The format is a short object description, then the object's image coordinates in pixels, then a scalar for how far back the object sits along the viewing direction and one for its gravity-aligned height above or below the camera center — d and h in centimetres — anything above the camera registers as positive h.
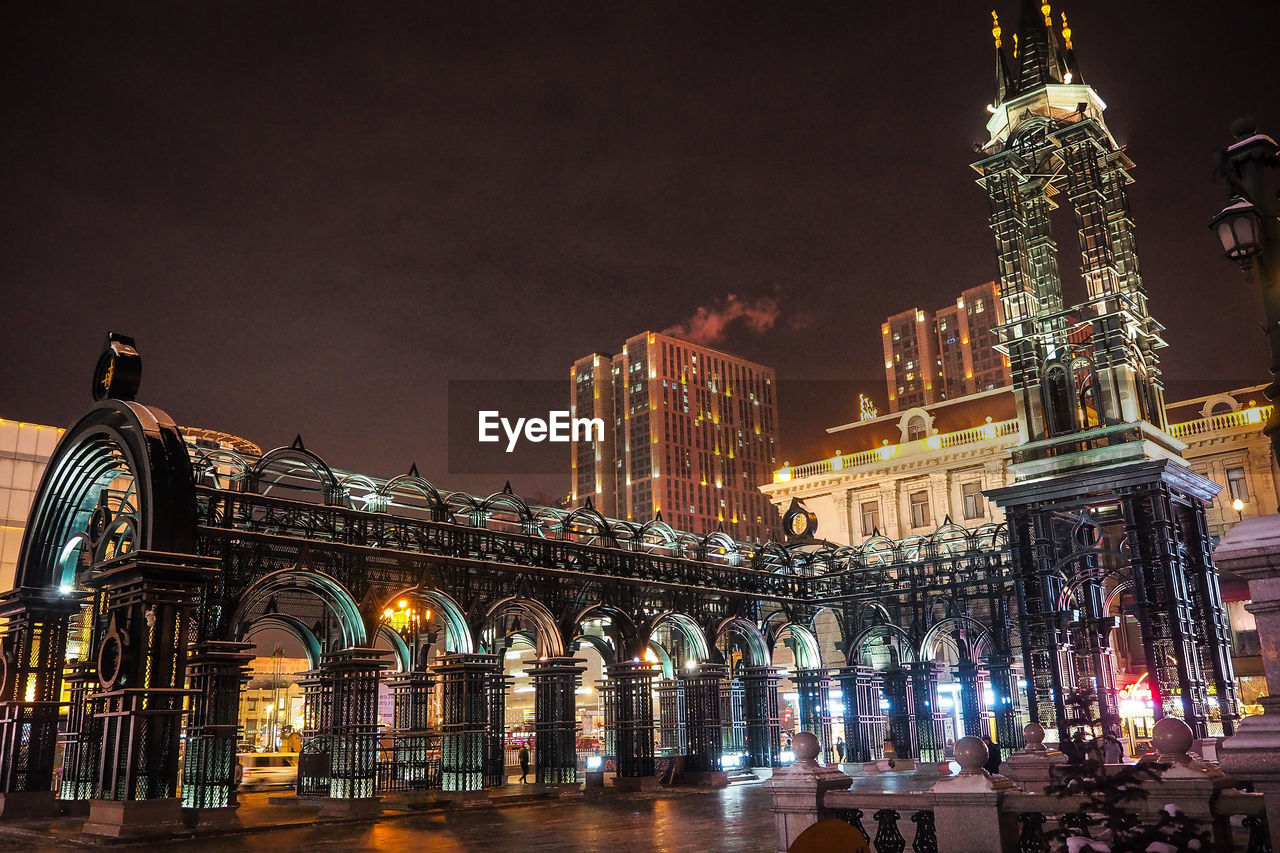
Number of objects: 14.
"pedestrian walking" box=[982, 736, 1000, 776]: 2306 -184
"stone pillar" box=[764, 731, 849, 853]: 1166 -121
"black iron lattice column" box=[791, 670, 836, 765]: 3500 -61
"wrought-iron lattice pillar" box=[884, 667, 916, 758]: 3547 -96
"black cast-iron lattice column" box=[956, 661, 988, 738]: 3388 -66
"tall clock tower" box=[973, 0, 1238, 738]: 2680 +661
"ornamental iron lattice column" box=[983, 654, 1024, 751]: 3294 -76
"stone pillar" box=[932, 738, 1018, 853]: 1044 -135
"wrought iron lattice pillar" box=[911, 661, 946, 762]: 3522 -105
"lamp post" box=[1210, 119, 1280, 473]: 985 +428
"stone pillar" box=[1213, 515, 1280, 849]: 805 +15
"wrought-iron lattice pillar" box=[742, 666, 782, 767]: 3272 -110
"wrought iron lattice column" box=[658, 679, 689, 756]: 3030 -93
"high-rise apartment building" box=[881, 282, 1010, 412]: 12569 +4026
